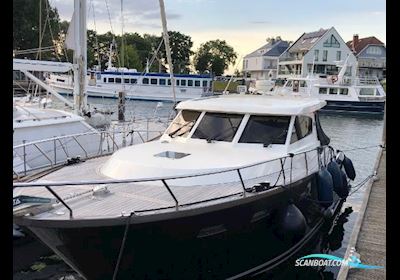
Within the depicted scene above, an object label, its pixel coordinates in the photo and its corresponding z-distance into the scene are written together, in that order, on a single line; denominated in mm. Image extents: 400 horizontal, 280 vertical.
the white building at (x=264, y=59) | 74000
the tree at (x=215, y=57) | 88250
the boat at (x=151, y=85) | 52625
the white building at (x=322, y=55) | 63062
